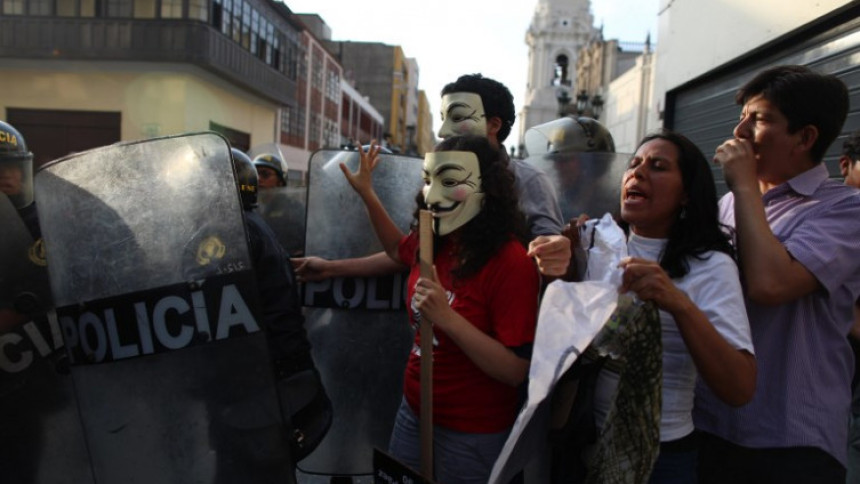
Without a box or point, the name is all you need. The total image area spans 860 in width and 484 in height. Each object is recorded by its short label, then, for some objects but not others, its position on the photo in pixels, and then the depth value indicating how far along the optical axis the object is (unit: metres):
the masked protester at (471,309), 1.83
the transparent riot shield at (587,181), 3.37
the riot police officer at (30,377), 2.24
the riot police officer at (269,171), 4.88
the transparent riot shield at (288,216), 3.58
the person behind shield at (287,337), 2.22
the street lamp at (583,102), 15.97
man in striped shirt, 1.66
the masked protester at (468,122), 2.71
